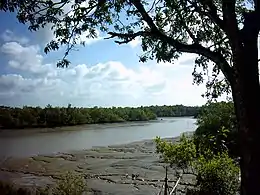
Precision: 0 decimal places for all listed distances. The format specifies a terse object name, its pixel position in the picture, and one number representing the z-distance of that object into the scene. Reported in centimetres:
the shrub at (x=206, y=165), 681
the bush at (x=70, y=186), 718
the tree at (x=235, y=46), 332
